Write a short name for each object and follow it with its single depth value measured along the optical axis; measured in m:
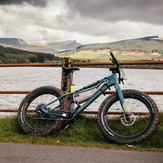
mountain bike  3.60
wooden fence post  4.73
